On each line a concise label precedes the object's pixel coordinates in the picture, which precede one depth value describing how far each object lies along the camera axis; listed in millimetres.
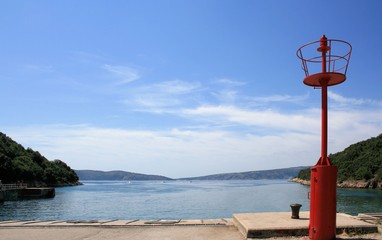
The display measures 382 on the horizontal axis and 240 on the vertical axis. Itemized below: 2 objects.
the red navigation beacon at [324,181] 9711
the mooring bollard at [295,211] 13150
